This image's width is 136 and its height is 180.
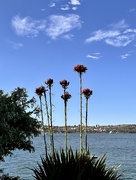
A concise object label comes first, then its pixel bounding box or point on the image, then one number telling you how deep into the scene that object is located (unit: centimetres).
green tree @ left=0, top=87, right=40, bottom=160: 600
